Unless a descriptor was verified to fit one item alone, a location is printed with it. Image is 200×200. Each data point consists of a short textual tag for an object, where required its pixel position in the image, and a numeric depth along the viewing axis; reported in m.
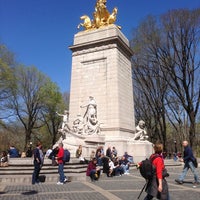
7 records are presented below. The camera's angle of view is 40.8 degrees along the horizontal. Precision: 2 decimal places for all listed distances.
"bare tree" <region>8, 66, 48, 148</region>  33.16
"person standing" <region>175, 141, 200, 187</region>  10.11
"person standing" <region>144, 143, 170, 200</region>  5.00
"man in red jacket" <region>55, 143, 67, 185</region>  10.40
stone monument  19.94
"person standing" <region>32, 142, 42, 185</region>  10.30
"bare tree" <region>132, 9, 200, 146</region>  25.06
